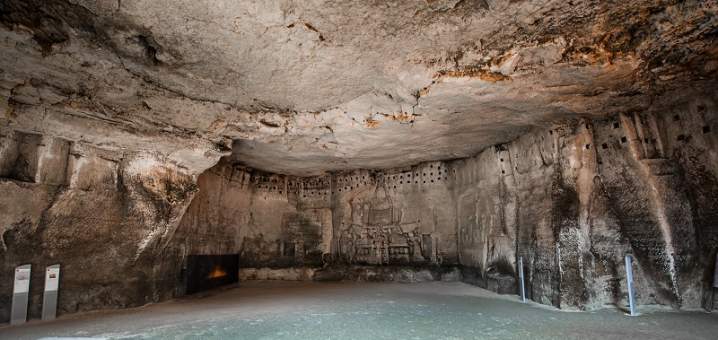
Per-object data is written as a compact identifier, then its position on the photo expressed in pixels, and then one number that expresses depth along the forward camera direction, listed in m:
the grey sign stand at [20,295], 5.31
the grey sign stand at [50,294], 5.59
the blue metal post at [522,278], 6.77
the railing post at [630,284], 5.24
